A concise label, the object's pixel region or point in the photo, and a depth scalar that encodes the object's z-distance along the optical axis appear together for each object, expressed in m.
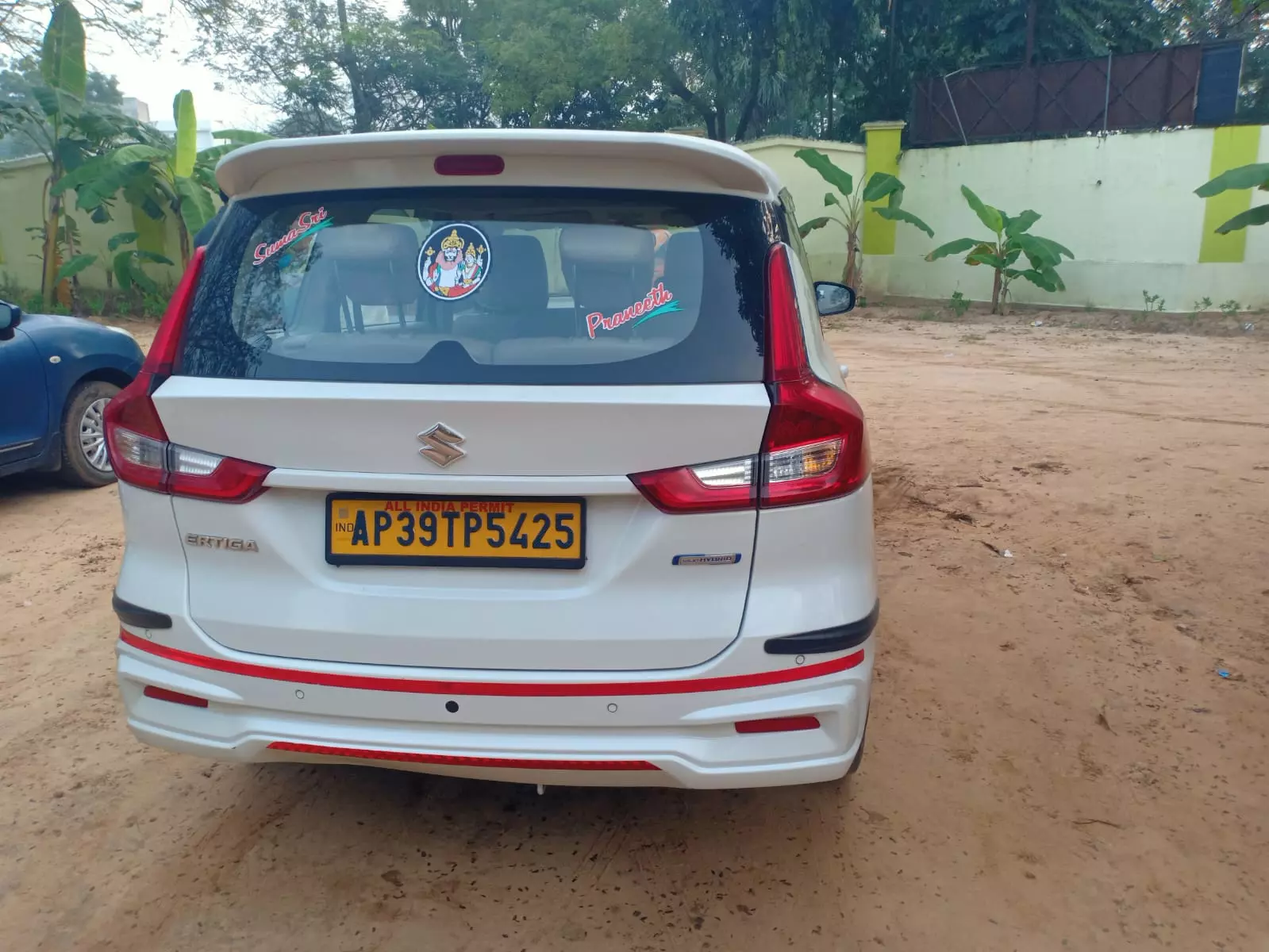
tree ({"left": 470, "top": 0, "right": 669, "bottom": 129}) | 24.70
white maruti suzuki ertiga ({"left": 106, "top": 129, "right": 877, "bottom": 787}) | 2.10
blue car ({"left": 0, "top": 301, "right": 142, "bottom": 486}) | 5.49
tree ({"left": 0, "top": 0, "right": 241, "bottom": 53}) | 14.75
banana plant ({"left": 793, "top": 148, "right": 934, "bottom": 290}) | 17.86
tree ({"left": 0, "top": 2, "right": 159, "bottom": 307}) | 12.38
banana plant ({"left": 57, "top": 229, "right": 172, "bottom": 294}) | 13.94
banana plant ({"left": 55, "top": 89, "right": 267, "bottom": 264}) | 12.96
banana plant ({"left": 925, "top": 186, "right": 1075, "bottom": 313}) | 15.70
